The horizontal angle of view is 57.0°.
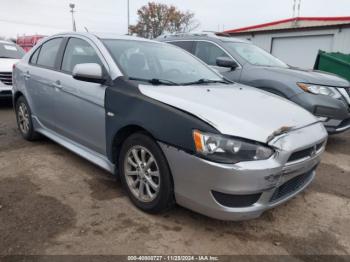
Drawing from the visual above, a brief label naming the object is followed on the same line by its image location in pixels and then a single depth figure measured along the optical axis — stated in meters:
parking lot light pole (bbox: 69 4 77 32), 31.06
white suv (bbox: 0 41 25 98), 7.35
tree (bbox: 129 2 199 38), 39.78
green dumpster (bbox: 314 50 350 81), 8.37
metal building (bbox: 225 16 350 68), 14.88
